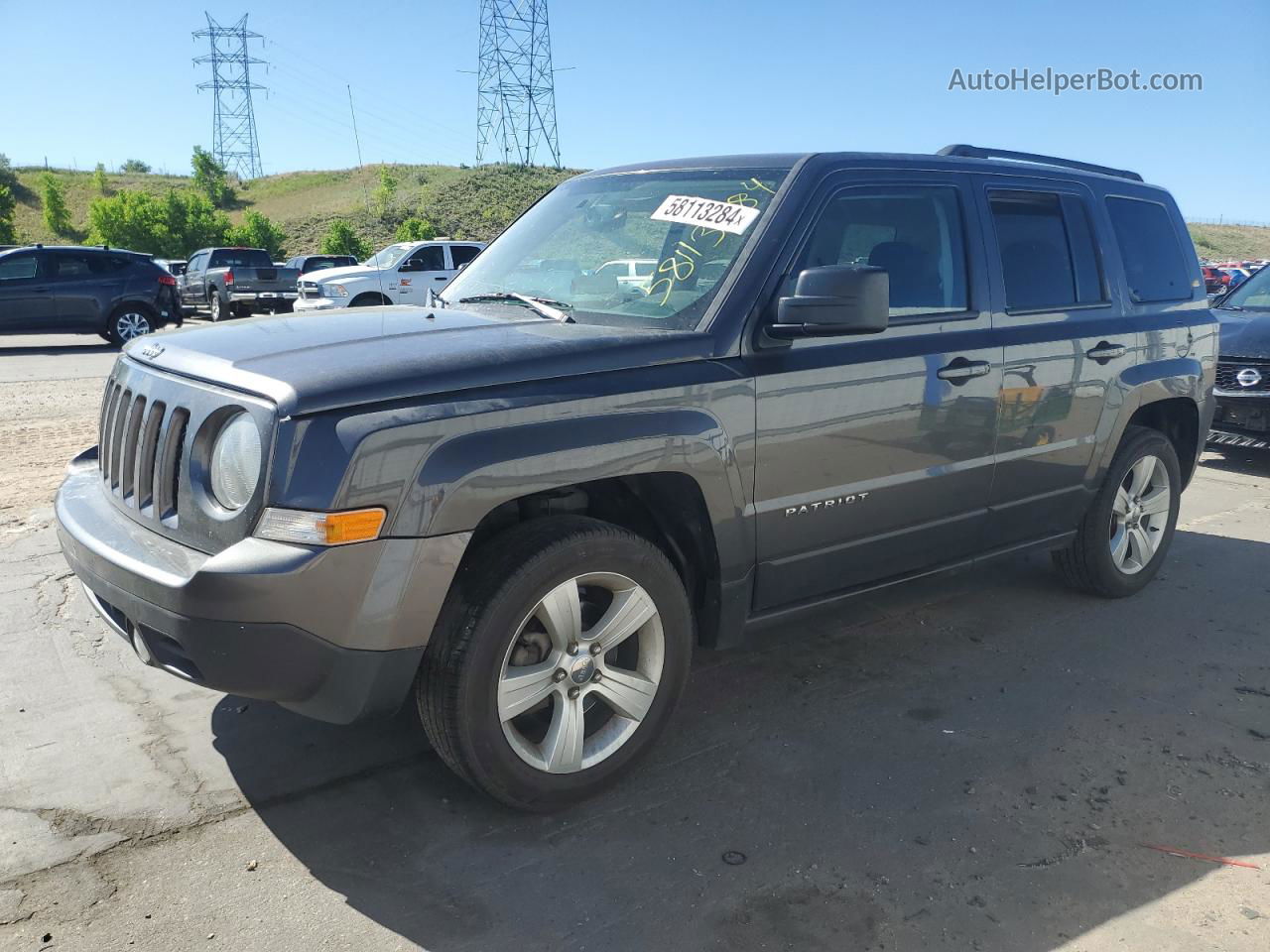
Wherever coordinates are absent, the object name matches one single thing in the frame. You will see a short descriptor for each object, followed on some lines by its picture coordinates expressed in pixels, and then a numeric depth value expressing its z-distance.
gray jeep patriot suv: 2.58
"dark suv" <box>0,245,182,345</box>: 16.34
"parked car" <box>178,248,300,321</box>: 23.78
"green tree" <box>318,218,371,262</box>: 48.12
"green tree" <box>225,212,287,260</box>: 52.84
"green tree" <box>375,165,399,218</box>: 60.08
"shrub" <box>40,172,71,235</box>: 62.03
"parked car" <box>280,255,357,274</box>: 26.59
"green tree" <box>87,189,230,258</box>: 56.50
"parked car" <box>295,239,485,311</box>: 18.50
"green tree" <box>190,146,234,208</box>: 77.88
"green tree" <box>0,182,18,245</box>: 52.25
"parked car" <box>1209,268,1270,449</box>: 8.17
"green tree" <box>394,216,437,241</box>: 47.84
